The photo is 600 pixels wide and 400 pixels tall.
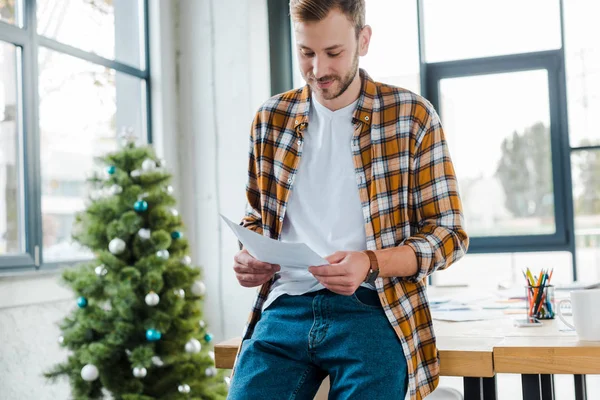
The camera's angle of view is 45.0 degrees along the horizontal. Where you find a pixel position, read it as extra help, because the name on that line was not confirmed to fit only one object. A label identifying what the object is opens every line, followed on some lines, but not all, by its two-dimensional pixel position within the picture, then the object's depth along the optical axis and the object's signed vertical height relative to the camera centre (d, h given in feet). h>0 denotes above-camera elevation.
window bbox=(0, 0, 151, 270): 9.87 +1.77
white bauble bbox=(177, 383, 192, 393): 9.44 -2.21
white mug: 4.27 -0.66
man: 3.94 -0.08
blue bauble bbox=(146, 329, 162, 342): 9.04 -1.44
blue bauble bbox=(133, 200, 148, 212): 9.27 +0.18
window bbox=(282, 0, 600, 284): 13.42 +1.80
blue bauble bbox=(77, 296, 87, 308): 9.04 -0.99
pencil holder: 5.53 -0.76
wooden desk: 4.03 -0.86
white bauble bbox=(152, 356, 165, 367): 9.21 -1.80
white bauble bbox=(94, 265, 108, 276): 9.11 -0.61
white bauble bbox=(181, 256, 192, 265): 9.84 -0.57
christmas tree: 9.00 -0.99
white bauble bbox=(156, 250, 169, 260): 9.32 -0.45
